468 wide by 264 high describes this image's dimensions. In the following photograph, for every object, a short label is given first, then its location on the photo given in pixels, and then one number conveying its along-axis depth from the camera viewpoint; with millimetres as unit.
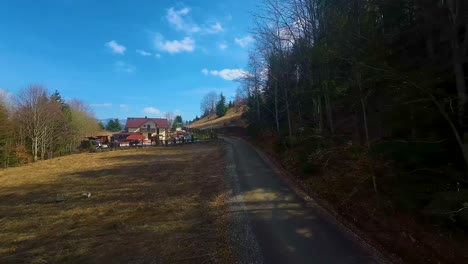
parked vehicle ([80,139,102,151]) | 48756
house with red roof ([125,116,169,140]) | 103812
